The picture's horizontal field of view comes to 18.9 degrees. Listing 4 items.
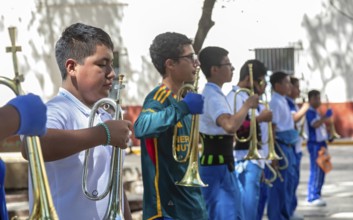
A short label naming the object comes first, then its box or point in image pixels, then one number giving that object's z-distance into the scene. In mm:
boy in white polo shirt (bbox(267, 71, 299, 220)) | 11375
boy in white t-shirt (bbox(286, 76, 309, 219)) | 12573
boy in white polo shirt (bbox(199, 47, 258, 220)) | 7875
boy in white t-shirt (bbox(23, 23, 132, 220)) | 3969
